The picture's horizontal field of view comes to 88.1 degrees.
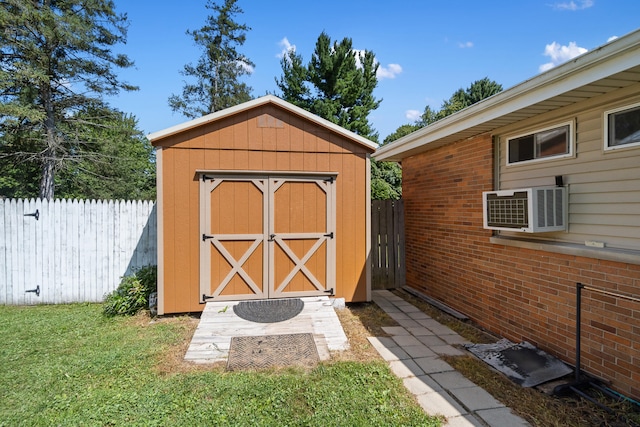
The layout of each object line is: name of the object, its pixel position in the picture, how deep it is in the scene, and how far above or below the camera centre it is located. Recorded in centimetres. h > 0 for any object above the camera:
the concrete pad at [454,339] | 385 -151
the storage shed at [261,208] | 455 +7
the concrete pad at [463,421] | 233 -150
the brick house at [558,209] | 256 +3
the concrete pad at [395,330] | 410 -150
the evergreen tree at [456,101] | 2430 +850
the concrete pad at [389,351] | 341 -149
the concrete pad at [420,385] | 278 -150
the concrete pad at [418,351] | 347 -150
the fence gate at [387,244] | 627 -62
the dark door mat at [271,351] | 326 -147
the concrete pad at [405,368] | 306 -150
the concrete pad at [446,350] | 351 -151
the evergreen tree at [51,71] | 922 +450
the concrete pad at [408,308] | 499 -149
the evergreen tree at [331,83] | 1622 +650
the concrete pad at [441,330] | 412 -151
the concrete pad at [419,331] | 407 -150
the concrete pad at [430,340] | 378 -150
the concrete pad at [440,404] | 248 -150
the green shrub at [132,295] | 475 -121
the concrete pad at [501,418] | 234 -150
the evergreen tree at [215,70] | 1723 +754
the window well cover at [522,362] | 295 -146
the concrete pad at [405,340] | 376 -150
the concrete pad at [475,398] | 256 -150
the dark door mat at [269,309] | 429 -132
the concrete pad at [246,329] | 352 -141
